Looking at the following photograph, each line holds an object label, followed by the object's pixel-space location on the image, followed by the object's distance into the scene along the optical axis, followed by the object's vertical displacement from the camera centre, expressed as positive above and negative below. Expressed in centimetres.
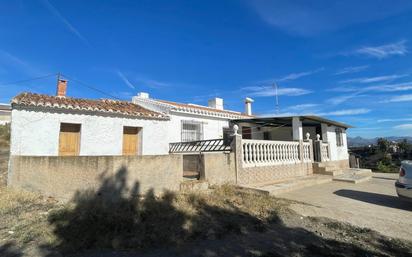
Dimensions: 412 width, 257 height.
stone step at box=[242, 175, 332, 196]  798 -103
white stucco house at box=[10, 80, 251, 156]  926 +139
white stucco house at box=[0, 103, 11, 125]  2446 +440
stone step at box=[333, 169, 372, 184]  1139 -103
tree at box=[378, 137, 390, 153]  2554 +98
